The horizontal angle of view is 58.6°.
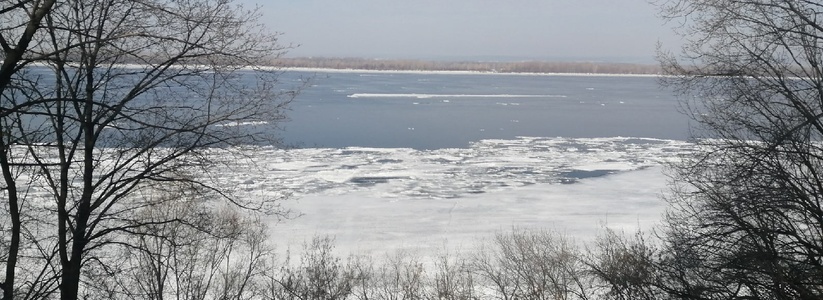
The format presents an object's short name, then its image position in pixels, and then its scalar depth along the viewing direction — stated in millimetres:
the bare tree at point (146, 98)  5180
